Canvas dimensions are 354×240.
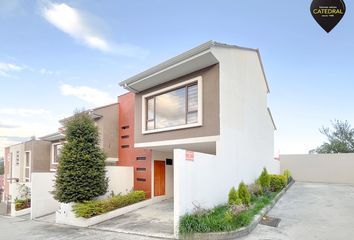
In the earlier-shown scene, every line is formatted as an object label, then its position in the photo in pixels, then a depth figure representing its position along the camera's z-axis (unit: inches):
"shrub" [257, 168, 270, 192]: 629.3
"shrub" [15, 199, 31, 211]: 739.7
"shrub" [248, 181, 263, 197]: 552.7
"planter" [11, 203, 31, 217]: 729.6
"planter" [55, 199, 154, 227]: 494.6
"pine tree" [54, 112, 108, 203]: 520.7
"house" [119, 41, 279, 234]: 400.8
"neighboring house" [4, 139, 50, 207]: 1056.2
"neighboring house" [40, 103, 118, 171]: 717.3
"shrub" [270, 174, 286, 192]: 674.8
